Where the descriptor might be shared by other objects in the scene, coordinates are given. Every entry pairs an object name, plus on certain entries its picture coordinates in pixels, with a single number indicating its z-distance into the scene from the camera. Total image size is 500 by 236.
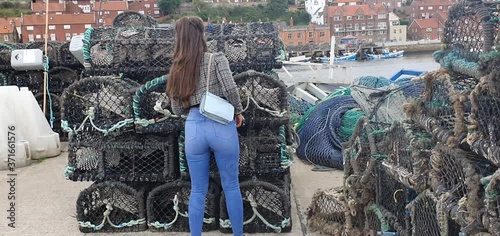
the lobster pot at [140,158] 3.39
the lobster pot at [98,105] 3.32
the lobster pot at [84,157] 3.42
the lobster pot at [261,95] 3.35
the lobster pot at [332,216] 3.18
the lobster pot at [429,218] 2.14
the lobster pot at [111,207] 3.45
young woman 2.73
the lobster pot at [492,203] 1.75
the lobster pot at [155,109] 3.25
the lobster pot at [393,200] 2.69
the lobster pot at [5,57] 6.31
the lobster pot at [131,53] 3.71
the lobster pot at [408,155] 2.38
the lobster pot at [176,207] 3.41
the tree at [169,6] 69.06
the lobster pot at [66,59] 6.43
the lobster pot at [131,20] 4.97
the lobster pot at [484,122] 1.86
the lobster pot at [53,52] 6.45
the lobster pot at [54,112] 6.36
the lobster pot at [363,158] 3.05
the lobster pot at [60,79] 6.45
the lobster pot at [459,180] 1.88
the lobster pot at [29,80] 6.40
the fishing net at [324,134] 5.20
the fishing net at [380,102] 4.36
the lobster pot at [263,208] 3.35
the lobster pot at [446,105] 2.05
